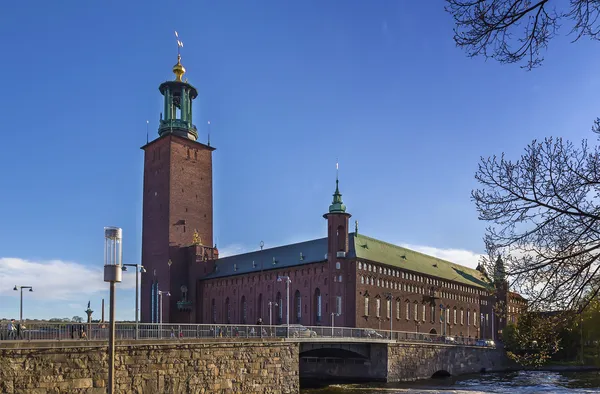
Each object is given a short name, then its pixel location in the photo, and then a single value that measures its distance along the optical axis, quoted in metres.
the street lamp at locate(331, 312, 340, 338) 75.96
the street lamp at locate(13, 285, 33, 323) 53.59
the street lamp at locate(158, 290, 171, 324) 95.33
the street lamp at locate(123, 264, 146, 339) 35.50
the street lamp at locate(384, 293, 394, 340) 87.09
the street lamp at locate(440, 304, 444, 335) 94.85
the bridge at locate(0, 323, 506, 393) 30.39
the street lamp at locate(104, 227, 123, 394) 20.89
